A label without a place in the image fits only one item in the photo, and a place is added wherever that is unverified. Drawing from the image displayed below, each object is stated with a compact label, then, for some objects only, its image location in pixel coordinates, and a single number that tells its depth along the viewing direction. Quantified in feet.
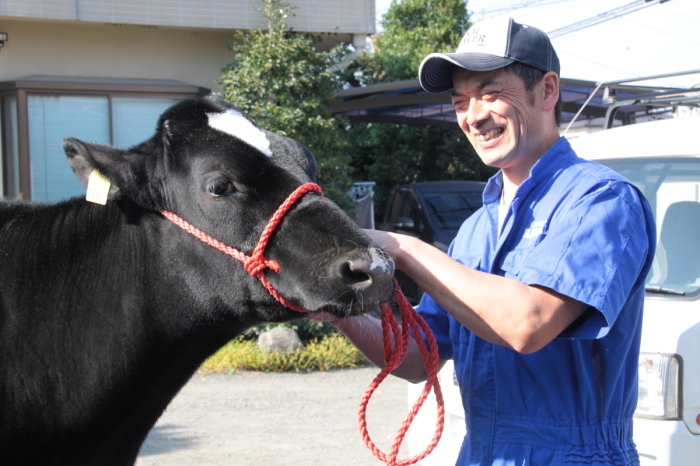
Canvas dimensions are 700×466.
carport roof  39.11
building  30.58
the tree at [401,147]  56.75
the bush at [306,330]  28.47
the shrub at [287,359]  26.91
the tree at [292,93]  29.04
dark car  37.99
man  6.84
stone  27.40
